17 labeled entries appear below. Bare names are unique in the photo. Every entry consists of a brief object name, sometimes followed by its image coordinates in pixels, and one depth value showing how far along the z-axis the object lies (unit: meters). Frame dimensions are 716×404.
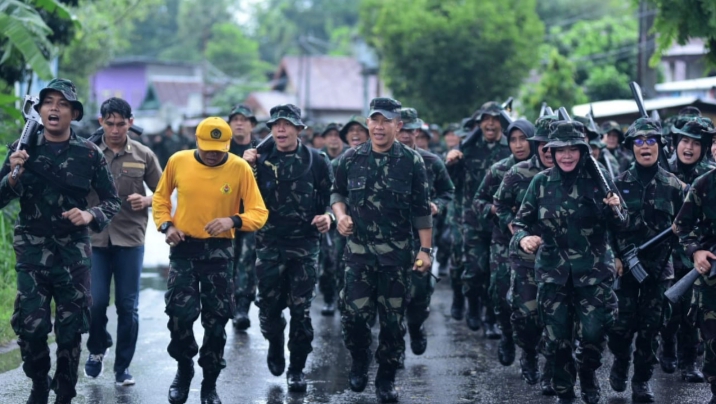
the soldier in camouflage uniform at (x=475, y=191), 23.62
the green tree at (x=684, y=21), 24.22
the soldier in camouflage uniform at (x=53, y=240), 15.32
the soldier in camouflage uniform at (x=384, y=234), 17.44
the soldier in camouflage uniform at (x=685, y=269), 19.23
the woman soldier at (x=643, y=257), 17.84
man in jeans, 18.17
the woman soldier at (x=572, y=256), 16.31
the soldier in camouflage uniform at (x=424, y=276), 20.28
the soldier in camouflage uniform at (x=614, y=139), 28.61
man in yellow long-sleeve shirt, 16.23
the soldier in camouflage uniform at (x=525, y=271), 18.44
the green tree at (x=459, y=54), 64.06
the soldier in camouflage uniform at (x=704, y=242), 15.44
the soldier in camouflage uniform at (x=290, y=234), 18.41
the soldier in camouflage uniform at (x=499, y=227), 20.81
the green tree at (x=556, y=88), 55.81
